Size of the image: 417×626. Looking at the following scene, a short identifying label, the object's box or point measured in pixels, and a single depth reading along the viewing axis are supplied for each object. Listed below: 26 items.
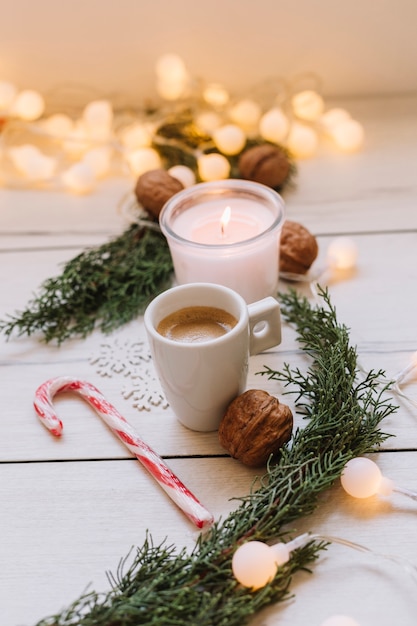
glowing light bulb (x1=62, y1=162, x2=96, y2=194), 1.42
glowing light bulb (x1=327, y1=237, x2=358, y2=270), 1.19
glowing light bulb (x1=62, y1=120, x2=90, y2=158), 1.50
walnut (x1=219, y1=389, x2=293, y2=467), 0.87
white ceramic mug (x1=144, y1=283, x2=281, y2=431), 0.87
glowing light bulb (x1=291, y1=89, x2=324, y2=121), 1.50
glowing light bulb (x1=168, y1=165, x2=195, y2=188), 1.33
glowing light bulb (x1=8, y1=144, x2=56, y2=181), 1.45
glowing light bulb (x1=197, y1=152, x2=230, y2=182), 1.35
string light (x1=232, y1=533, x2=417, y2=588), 0.74
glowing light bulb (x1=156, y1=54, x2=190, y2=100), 1.50
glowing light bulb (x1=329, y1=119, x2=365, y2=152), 1.44
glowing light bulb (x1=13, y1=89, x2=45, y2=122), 1.54
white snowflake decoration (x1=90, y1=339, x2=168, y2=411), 1.02
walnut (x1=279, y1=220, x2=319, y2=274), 1.16
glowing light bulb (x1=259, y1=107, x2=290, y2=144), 1.42
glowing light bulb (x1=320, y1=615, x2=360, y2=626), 0.73
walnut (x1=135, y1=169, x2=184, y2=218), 1.28
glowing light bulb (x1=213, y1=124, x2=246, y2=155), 1.40
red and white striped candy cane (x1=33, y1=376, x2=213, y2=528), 0.85
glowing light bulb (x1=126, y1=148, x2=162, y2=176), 1.43
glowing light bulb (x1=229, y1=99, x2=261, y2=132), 1.50
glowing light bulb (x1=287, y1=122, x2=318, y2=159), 1.45
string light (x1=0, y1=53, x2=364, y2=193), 1.44
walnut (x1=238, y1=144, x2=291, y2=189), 1.33
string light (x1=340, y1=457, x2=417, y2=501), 0.83
